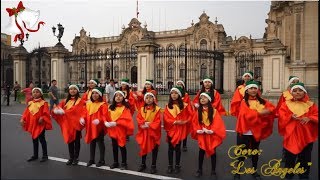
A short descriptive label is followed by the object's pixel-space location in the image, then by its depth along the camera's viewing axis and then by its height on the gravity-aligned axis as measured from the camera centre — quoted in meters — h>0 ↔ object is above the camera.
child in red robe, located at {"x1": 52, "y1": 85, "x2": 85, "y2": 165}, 5.94 -0.87
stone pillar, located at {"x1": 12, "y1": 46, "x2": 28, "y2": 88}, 20.95 +0.86
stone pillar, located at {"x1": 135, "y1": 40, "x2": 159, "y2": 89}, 15.92 +0.86
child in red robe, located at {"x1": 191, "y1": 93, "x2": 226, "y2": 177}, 5.04 -0.87
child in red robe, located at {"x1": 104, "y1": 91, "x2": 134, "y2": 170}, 5.53 -0.88
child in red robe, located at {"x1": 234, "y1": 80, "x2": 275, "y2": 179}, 5.00 -0.71
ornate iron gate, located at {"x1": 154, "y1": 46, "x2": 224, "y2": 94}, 16.64 +1.13
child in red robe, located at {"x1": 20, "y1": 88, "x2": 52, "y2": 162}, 6.00 -0.85
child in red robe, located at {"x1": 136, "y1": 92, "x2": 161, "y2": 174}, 5.45 -0.94
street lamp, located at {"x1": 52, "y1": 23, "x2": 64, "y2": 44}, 17.92 +2.76
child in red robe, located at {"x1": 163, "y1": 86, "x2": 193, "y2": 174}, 5.42 -0.82
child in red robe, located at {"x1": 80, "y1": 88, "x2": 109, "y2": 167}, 5.72 -0.83
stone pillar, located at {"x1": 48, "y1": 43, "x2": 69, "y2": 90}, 18.72 +0.83
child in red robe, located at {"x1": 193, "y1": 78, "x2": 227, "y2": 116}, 7.09 -0.42
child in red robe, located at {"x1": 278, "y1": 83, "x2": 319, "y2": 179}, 4.77 -0.79
